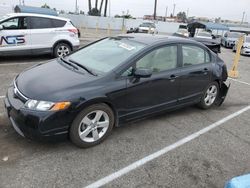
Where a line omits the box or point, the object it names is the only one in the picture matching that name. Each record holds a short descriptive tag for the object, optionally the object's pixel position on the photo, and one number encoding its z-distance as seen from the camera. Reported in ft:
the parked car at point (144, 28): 89.34
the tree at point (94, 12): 162.30
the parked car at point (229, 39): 65.84
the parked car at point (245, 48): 52.08
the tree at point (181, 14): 368.89
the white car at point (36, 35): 25.80
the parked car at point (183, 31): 82.75
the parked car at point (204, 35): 63.21
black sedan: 10.20
